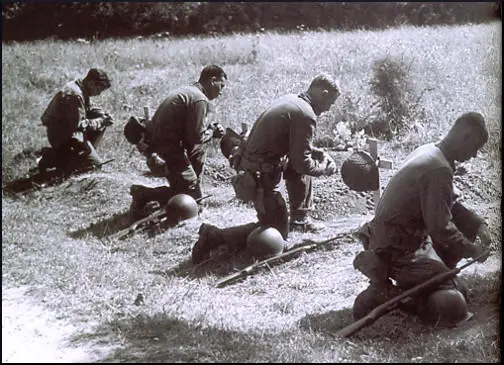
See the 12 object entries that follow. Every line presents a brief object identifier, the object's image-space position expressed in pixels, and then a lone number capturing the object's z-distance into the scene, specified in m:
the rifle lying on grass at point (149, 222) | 7.20
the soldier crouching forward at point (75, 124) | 8.52
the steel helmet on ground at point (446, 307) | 4.66
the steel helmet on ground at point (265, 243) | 6.33
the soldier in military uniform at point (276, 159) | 6.26
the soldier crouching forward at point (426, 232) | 4.66
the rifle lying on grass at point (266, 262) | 6.03
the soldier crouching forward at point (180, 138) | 7.41
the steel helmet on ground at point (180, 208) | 7.37
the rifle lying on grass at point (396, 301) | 4.65
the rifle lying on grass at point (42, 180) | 7.56
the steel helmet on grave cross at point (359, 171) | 5.41
